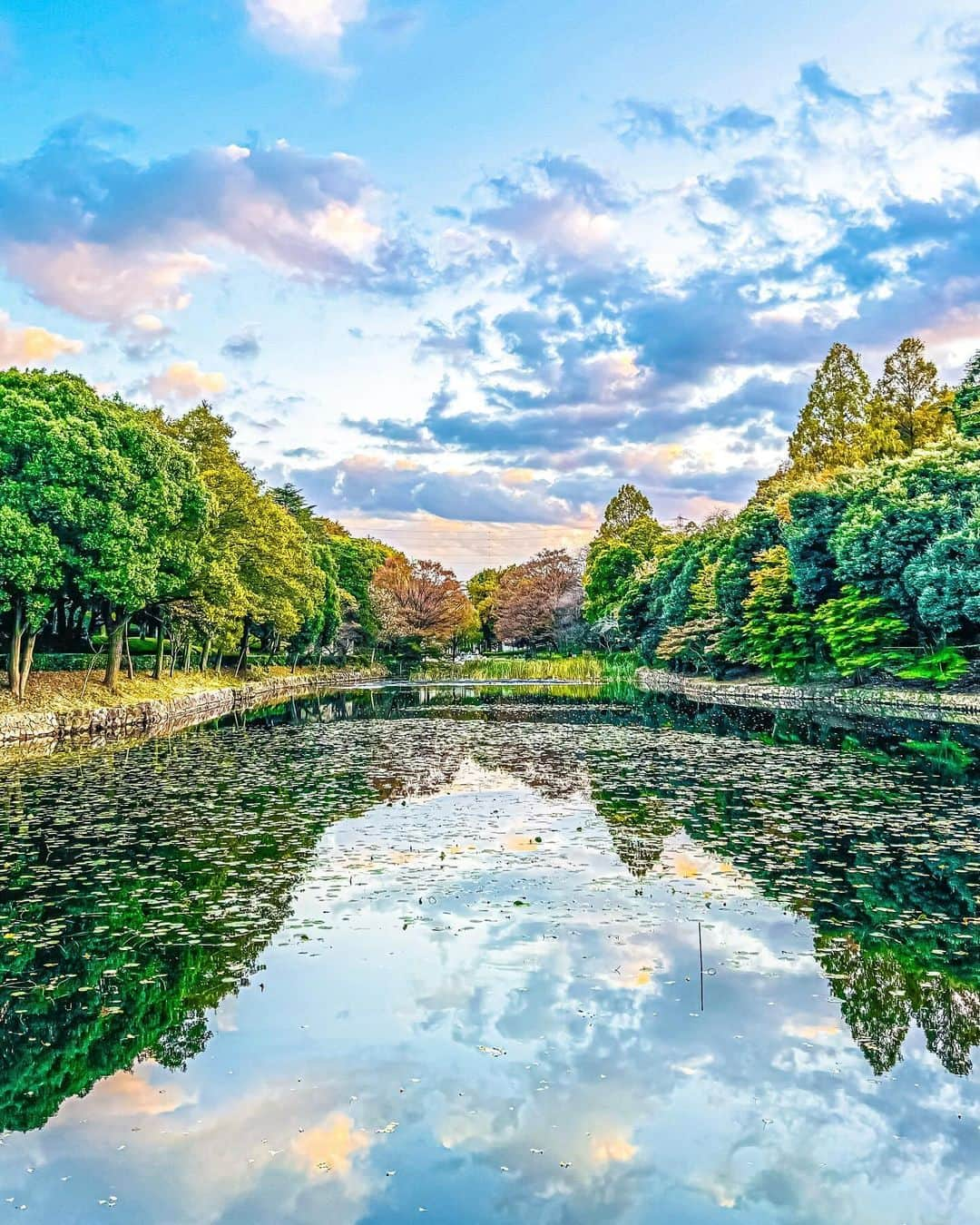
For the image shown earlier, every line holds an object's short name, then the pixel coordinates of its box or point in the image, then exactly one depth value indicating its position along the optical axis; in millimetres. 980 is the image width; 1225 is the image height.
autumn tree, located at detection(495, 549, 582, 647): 91438
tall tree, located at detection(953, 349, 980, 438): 39422
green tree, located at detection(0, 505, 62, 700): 26219
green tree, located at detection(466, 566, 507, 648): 110506
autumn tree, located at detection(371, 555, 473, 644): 82188
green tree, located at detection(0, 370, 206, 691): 27609
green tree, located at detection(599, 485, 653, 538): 94625
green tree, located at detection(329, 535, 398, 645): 81500
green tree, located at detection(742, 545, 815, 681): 44312
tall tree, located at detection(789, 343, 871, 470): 55000
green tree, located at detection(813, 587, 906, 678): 37000
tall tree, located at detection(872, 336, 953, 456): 51156
